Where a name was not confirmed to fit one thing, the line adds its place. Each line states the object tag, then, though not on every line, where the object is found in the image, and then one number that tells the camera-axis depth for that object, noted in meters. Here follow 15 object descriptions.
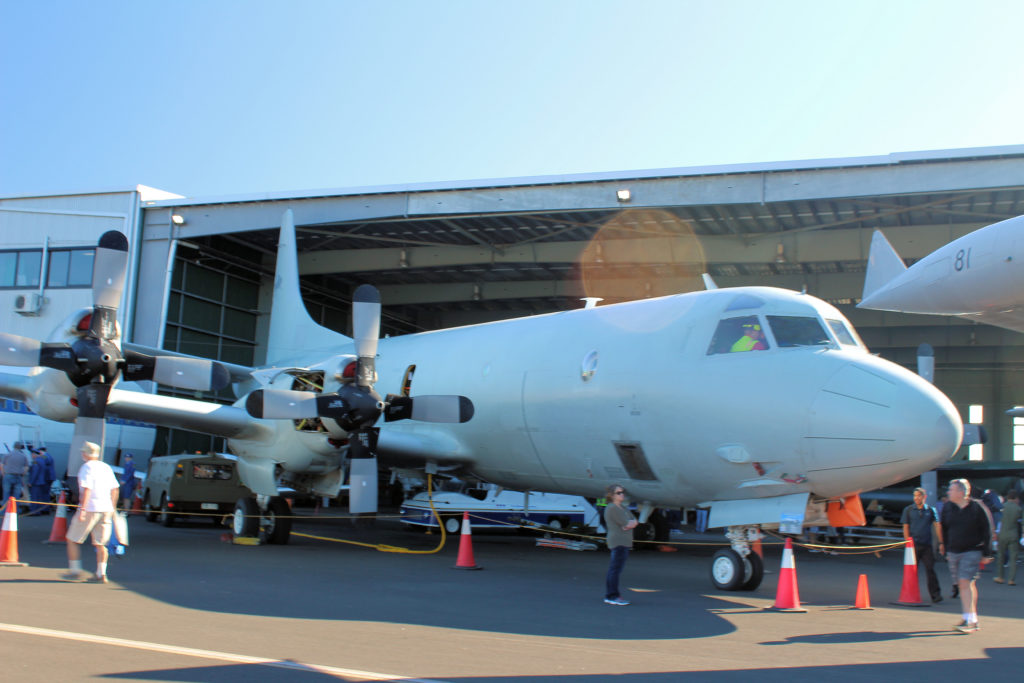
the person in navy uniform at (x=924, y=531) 9.88
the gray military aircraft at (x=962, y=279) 15.64
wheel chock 14.27
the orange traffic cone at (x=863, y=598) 9.00
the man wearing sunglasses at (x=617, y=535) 8.68
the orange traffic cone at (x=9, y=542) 10.22
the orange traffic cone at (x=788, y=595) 8.50
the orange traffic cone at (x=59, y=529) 13.38
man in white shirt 8.95
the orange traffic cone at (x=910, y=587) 9.54
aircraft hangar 19.41
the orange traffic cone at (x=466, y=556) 11.52
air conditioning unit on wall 25.61
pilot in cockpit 9.69
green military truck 18.27
